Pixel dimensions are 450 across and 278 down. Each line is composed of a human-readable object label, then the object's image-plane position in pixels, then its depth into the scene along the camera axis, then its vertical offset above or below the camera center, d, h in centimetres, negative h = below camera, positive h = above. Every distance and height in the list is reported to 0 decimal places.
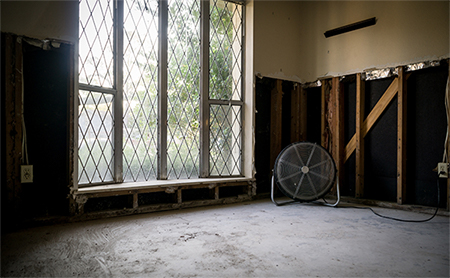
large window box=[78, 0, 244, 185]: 327 +60
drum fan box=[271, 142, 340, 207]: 377 -45
